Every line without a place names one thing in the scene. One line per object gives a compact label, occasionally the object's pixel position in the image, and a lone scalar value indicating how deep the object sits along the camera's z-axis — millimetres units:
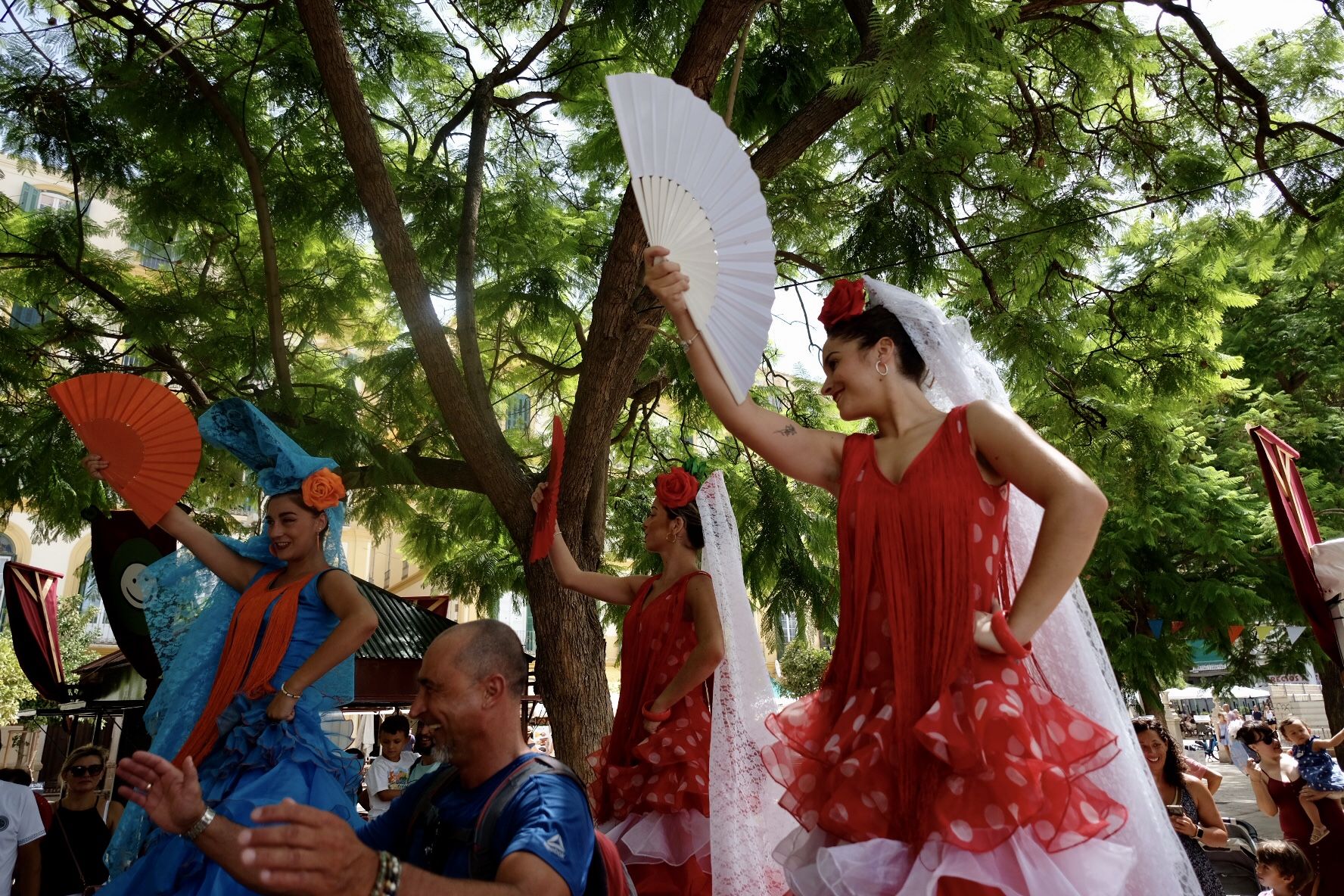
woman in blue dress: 2975
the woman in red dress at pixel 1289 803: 6539
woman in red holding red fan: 3502
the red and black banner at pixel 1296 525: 5973
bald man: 1230
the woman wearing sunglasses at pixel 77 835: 5703
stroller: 5656
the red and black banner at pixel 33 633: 7766
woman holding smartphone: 4695
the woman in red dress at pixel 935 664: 1804
